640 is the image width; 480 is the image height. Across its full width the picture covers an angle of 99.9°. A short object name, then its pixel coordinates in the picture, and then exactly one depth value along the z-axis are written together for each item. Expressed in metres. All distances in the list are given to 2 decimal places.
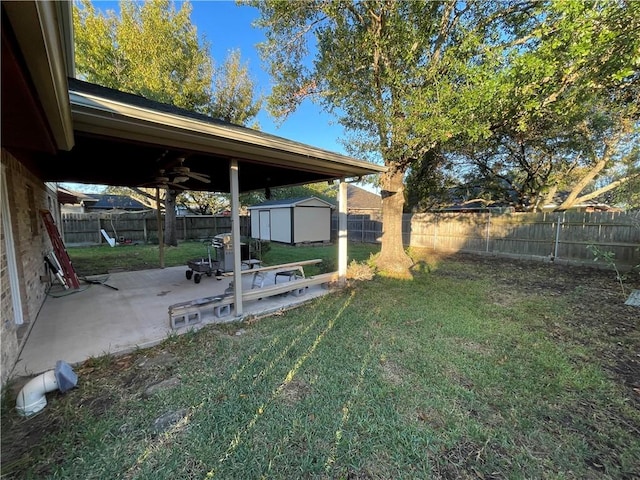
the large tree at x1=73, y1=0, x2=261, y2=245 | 10.34
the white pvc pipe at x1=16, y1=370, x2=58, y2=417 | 2.07
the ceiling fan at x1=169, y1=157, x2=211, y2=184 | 4.52
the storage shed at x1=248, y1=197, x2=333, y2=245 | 14.06
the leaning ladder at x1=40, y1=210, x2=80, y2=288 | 5.43
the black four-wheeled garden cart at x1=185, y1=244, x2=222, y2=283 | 5.95
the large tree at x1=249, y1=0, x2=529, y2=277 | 5.03
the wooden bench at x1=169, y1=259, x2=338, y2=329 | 3.62
